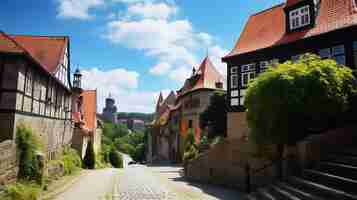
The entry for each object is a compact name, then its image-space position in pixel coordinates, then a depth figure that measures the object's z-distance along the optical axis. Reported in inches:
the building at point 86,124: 1327.5
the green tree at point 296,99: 477.7
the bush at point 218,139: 821.5
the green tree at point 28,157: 582.9
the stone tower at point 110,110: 6879.9
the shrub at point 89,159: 1419.8
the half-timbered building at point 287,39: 666.8
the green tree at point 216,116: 1107.3
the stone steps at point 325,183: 344.2
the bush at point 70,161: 962.4
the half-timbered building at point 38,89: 580.1
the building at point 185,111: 1612.9
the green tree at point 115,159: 2047.2
